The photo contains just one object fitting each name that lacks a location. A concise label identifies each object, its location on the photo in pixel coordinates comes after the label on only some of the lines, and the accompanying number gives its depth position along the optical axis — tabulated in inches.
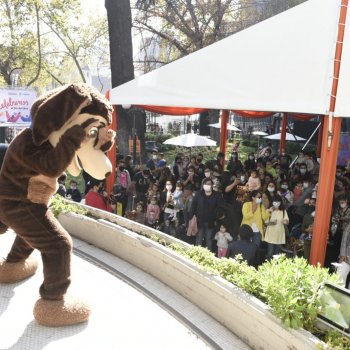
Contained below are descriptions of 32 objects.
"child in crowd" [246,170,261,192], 299.0
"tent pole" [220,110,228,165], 485.4
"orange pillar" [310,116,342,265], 198.5
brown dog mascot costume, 140.3
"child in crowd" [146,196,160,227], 295.9
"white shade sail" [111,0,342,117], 200.2
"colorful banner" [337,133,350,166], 609.7
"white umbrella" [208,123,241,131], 774.3
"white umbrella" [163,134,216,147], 566.6
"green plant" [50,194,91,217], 246.5
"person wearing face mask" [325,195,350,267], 231.3
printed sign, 524.7
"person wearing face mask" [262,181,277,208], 261.7
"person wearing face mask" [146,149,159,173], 453.5
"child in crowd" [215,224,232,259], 248.5
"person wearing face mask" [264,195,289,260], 245.9
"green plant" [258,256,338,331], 122.6
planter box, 126.9
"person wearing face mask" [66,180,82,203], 351.3
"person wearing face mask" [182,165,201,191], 328.1
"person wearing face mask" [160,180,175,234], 293.9
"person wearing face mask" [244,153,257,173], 455.5
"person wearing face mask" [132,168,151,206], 343.8
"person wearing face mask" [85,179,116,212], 309.7
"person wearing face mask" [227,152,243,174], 404.8
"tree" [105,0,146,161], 508.1
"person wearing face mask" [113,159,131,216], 343.6
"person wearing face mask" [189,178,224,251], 265.4
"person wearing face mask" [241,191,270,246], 252.7
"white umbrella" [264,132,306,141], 728.2
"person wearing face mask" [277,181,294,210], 304.4
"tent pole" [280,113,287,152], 614.1
